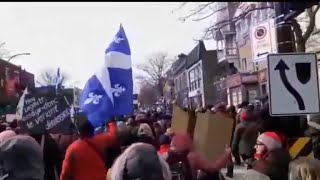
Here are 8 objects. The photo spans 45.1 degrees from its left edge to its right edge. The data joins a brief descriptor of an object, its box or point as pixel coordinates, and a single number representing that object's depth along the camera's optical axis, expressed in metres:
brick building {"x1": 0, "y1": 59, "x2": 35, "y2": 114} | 29.67
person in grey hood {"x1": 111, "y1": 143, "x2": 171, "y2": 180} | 2.18
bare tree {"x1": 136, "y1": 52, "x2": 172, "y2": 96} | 62.59
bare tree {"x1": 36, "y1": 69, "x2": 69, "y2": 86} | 71.48
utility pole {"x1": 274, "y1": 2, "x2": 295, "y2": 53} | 4.78
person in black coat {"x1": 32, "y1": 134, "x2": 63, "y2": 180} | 5.91
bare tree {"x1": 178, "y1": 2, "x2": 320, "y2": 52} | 12.30
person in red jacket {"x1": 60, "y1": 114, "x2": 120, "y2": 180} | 4.49
